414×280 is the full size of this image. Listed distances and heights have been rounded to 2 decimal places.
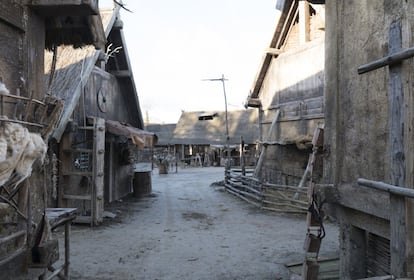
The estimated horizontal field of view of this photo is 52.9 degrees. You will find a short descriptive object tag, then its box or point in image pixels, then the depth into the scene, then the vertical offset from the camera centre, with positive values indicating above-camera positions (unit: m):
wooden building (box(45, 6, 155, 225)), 11.16 +0.71
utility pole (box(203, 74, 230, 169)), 30.73 +5.17
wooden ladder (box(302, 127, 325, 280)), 5.24 -1.12
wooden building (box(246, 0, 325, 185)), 14.61 +2.27
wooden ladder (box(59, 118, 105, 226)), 11.16 -0.70
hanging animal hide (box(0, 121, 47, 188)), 3.50 -0.03
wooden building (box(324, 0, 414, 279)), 3.52 +0.18
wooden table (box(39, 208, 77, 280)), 5.16 -0.95
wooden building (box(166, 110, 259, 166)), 44.41 +1.41
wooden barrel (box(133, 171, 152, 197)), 17.64 -1.46
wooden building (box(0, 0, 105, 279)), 3.81 +0.48
